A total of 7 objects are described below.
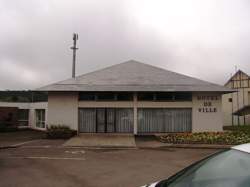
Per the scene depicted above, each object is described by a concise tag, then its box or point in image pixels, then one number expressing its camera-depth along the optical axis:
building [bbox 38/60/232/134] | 18.29
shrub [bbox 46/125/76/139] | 17.03
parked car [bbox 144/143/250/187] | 2.38
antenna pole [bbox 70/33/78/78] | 26.57
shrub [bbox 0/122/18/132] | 21.86
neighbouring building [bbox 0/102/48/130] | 22.88
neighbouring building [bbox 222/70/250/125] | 29.85
